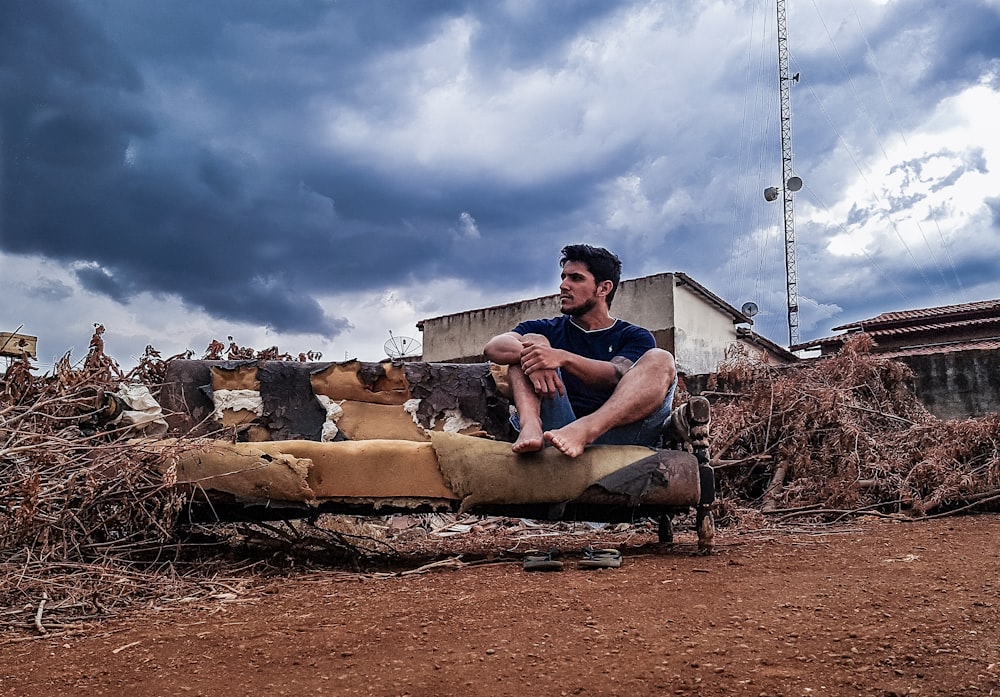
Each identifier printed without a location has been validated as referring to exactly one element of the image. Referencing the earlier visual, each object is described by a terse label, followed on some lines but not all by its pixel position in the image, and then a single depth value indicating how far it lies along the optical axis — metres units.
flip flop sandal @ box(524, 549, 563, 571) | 2.88
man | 3.15
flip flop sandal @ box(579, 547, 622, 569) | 2.92
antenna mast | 16.91
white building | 15.49
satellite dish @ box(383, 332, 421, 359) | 8.75
